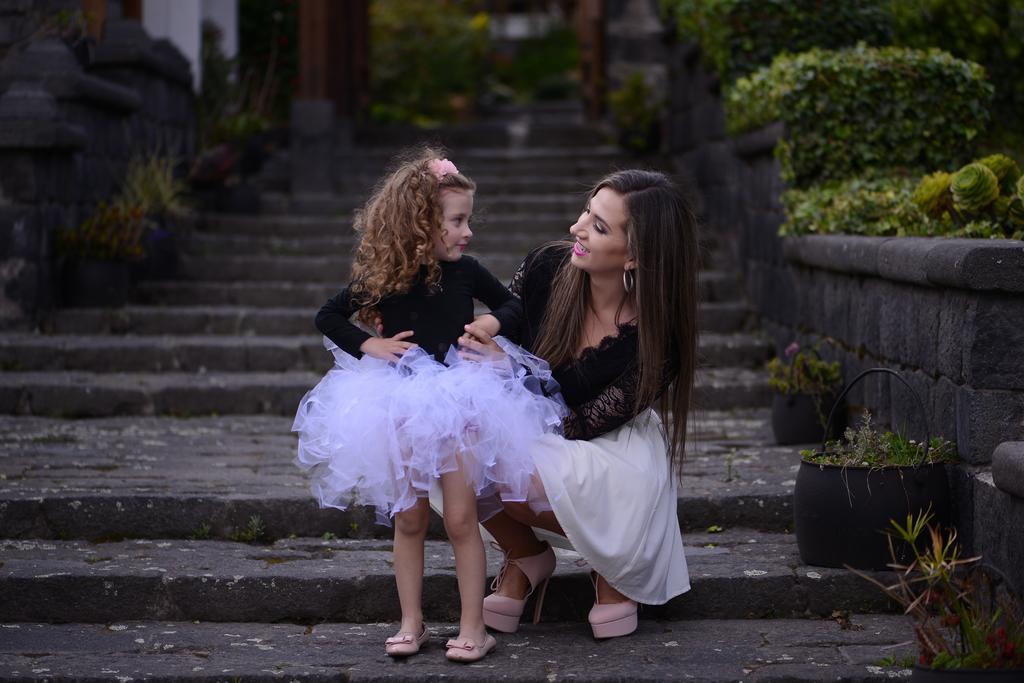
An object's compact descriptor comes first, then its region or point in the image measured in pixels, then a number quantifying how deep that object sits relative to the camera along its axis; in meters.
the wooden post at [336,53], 10.84
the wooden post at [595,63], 13.45
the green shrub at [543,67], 21.08
